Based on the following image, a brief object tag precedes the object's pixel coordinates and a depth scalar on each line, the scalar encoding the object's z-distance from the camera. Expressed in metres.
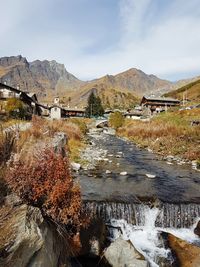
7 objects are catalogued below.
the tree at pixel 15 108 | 35.33
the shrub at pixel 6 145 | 7.41
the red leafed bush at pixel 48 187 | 6.13
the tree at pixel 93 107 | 87.04
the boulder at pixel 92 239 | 6.98
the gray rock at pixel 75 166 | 14.88
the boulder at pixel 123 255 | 6.45
